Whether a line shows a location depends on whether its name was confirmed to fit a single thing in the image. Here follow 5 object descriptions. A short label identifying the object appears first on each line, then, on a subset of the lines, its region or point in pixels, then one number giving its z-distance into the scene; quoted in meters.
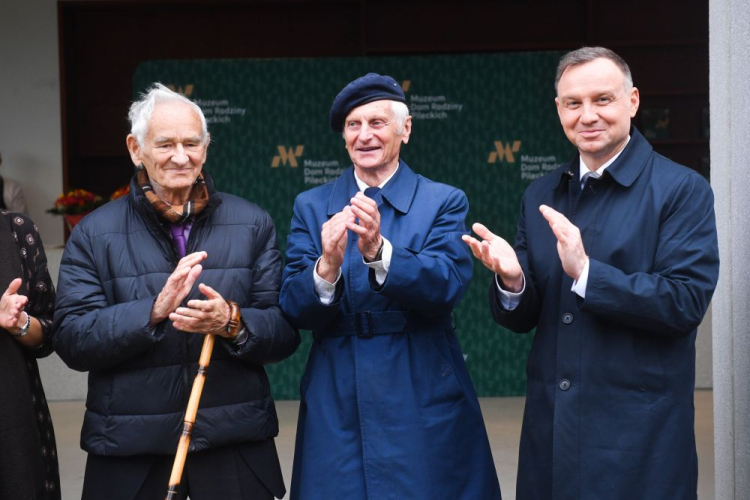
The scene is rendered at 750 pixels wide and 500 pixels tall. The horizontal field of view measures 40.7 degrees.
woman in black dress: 2.62
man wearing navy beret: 2.49
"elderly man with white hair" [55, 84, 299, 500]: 2.46
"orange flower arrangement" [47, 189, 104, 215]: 6.52
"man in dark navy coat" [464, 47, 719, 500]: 2.22
